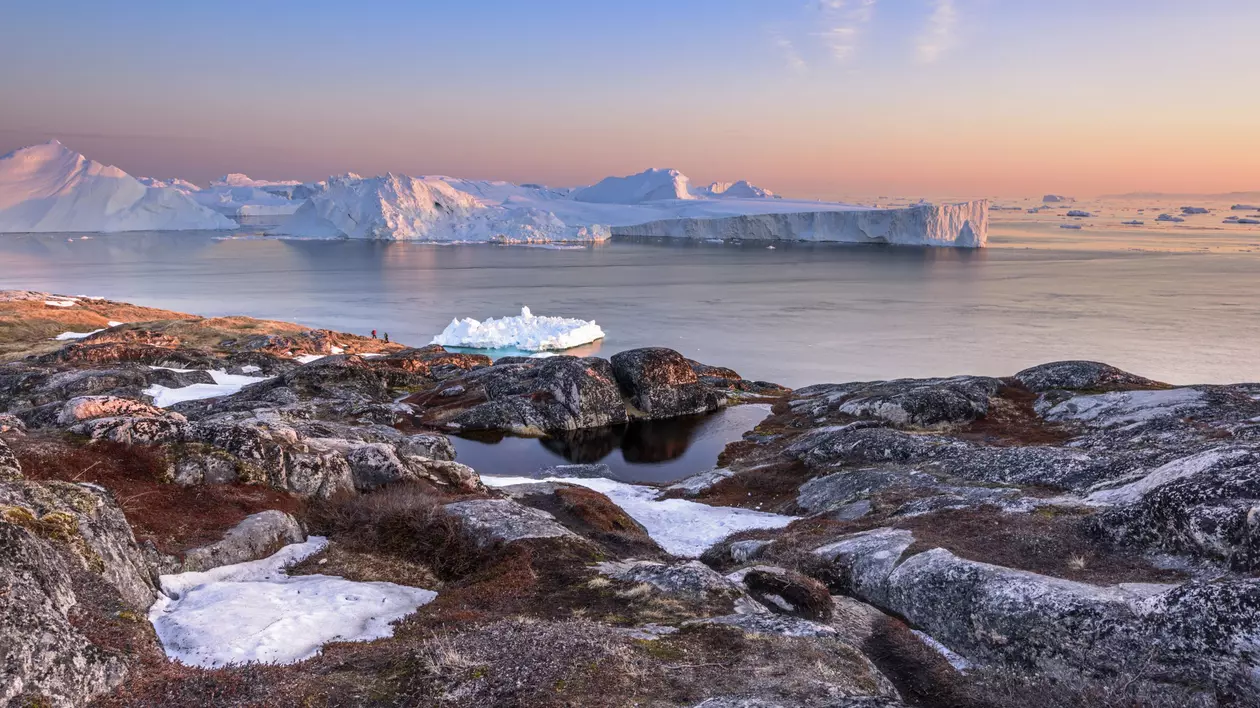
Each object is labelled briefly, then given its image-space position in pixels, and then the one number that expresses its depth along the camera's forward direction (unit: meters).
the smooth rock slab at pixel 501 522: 16.30
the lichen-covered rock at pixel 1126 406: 31.00
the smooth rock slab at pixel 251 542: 13.75
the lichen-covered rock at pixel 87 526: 10.20
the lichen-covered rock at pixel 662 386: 50.25
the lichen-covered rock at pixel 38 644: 7.21
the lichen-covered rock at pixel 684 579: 13.42
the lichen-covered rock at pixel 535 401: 45.28
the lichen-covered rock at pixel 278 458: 18.47
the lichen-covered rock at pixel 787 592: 14.26
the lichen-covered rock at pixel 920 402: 39.25
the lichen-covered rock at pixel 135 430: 17.23
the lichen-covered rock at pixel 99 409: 19.61
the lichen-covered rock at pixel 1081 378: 38.84
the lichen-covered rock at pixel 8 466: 11.59
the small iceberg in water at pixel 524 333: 75.12
